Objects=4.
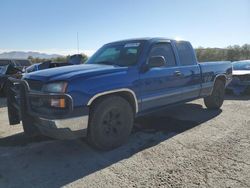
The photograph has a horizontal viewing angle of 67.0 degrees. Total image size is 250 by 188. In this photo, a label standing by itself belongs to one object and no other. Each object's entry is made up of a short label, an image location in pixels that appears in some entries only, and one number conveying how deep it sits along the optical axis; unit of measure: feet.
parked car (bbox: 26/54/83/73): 26.90
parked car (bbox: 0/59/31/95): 25.76
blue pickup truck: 8.94
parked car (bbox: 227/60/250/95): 22.16
